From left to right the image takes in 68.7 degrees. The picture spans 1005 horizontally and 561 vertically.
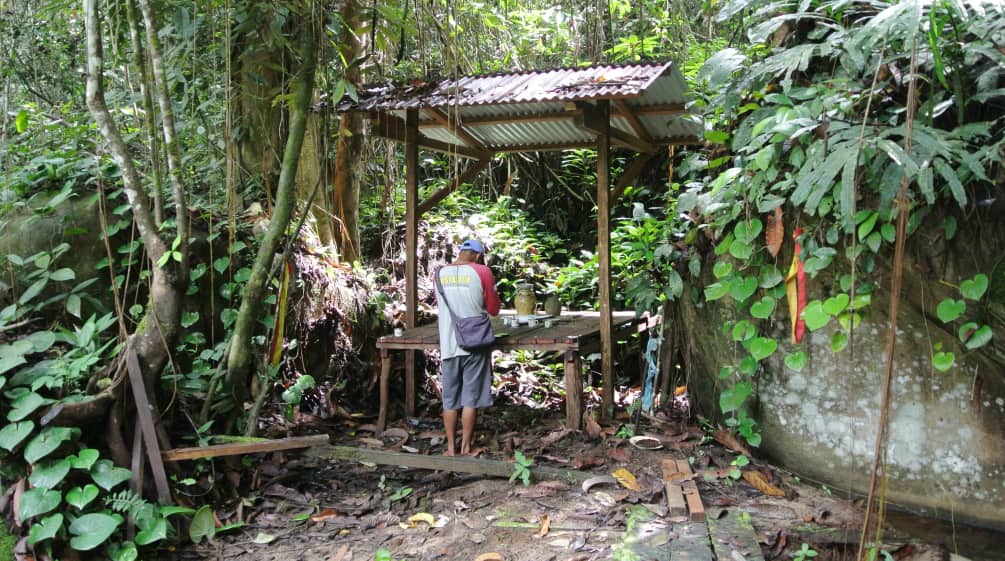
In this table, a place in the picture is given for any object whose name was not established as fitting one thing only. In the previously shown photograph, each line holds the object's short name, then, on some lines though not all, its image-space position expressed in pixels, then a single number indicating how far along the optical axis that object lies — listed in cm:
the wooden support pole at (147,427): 434
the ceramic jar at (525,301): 691
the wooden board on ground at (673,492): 441
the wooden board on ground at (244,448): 448
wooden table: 588
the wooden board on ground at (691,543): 382
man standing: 561
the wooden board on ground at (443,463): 512
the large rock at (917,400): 432
